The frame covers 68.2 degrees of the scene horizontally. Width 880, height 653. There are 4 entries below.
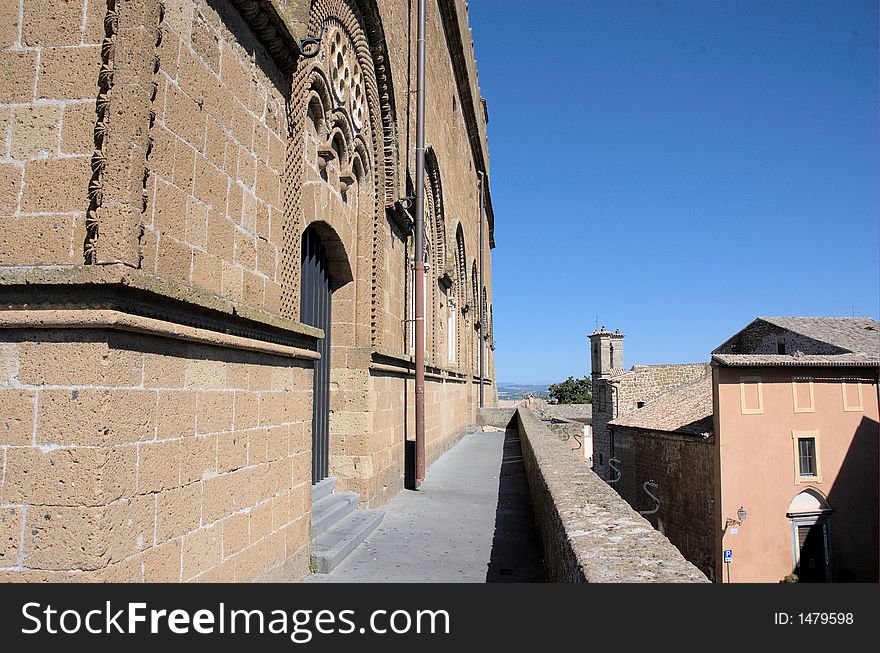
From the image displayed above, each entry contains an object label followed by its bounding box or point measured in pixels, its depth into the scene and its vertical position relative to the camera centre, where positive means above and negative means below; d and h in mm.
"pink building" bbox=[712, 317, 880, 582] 16641 -1794
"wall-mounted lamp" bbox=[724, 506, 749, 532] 16297 -3021
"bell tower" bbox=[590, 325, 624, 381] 41156 +2825
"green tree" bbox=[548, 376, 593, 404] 74875 +767
